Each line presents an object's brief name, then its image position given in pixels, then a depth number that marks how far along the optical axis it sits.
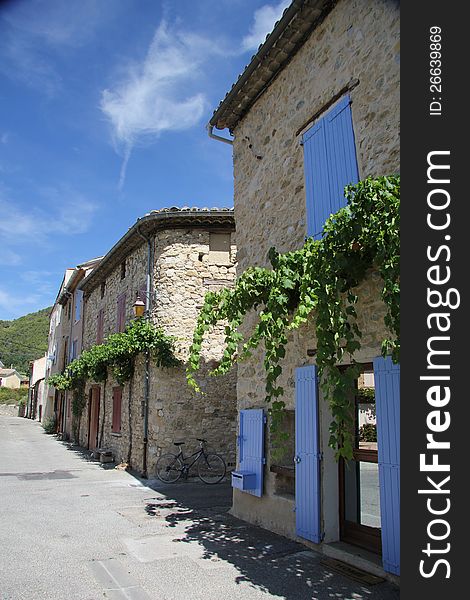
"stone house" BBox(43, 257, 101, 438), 21.09
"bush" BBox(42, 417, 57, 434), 24.83
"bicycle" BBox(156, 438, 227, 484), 10.59
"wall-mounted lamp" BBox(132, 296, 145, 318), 11.40
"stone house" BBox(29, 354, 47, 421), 38.19
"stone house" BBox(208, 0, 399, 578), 4.93
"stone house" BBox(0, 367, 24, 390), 67.88
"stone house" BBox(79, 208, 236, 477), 10.99
